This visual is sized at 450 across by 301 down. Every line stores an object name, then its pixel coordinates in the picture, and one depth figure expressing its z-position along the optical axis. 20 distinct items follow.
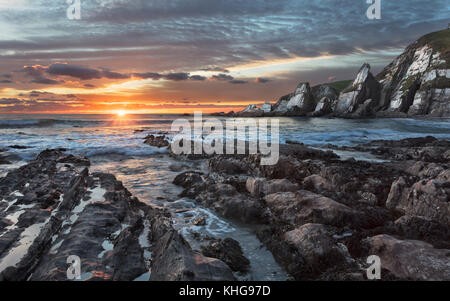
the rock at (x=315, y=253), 4.48
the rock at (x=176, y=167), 13.75
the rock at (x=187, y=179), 10.20
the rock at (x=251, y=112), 121.31
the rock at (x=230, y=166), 12.59
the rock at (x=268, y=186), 8.23
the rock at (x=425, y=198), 5.67
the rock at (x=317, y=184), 8.34
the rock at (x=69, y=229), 4.18
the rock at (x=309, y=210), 5.95
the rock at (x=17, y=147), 20.29
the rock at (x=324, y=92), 133.88
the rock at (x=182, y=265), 3.57
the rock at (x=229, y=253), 4.74
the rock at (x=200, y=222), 6.73
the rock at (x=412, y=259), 3.76
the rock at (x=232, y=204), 6.89
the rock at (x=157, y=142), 22.17
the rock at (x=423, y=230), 4.92
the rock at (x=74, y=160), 14.95
